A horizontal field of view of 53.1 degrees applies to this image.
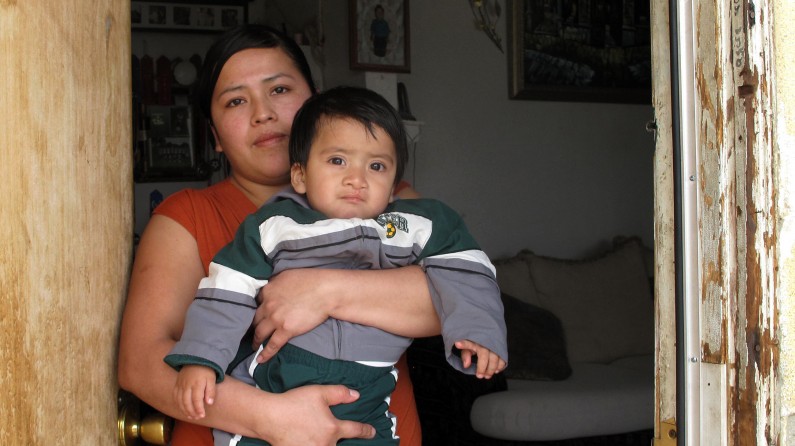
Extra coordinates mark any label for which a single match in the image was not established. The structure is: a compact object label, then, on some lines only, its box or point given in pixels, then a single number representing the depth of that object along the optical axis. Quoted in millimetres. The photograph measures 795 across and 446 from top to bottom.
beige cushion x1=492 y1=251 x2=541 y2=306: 4832
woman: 1493
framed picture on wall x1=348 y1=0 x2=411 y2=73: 4535
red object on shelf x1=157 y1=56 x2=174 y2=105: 5440
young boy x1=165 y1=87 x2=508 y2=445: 1501
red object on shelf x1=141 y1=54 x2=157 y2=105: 5418
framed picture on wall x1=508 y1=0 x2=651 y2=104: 5207
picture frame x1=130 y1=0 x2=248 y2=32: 5469
